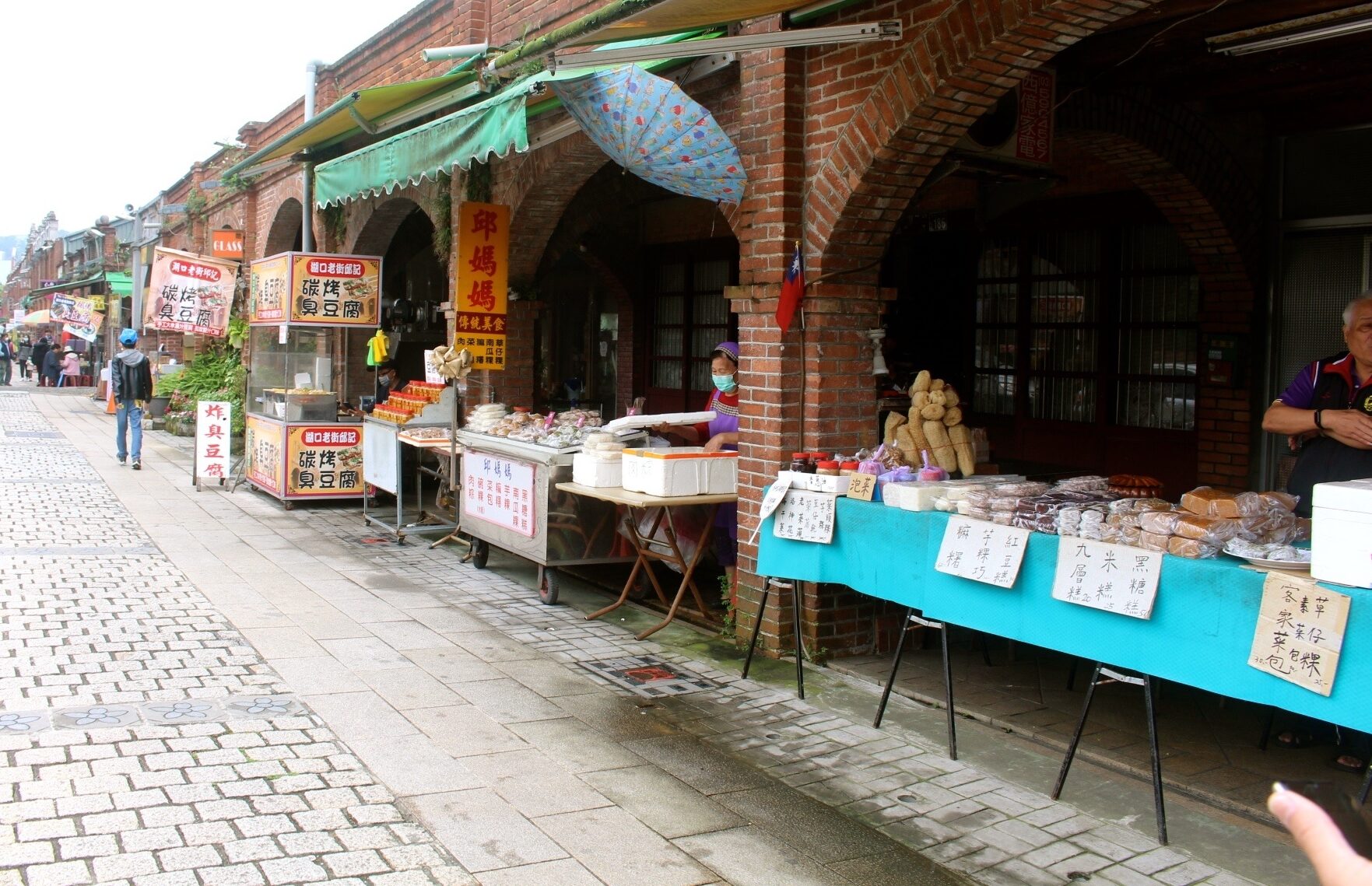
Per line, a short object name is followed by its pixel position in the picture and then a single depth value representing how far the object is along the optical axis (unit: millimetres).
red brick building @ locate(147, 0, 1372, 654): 6098
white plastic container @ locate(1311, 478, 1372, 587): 3594
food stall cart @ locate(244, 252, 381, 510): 11844
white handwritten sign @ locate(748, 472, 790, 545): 6086
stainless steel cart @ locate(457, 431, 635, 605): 7934
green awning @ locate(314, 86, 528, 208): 6965
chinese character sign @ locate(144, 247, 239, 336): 15094
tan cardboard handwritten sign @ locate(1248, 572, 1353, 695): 3629
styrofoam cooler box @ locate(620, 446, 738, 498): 6988
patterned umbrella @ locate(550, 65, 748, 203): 6070
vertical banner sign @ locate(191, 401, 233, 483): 13086
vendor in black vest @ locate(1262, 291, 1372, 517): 4898
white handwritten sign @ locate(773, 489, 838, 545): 5883
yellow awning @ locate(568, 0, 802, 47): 5660
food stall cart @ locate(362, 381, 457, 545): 10336
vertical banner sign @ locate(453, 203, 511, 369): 10328
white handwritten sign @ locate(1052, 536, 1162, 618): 4238
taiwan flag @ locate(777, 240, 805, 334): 6383
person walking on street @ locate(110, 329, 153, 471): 14867
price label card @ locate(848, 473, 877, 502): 5711
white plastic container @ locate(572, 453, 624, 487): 7504
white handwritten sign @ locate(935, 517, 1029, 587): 4773
